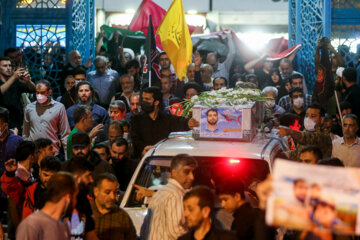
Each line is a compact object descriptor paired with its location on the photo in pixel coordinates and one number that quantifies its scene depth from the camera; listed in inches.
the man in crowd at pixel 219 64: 617.9
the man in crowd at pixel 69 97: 504.4
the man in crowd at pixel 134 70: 579.8
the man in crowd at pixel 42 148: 374.9
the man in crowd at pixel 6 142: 401.7
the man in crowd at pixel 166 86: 523.7
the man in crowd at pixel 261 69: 625.1
